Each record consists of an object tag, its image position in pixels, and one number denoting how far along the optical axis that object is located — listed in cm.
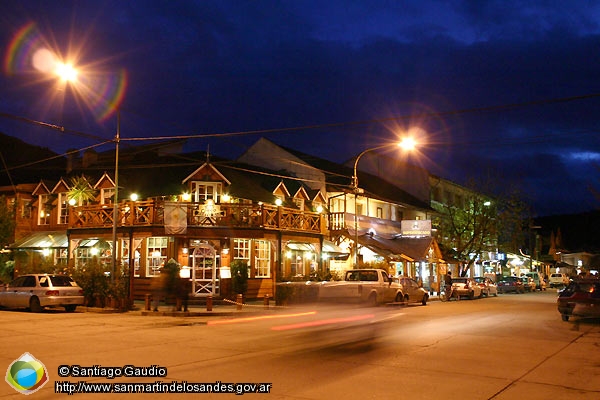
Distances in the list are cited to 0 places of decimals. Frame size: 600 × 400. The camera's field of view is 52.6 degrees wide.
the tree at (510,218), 5262
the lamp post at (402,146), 2717
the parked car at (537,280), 5788
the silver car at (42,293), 2416
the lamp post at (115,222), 2505
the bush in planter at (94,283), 2595
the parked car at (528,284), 5384
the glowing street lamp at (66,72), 1984
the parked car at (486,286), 4234
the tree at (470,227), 5075
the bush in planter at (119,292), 2528
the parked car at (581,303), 2027
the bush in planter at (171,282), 2320
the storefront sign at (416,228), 4219
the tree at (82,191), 3350
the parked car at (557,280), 6838
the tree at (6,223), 3491
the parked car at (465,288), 3775
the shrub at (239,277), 2931
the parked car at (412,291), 2977
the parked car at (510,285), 5097
